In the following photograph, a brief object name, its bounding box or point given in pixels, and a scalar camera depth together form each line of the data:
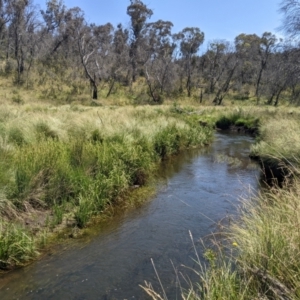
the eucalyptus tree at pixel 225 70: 40.50
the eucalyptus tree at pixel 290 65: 20.22
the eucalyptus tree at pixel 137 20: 48.84
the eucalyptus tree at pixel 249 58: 49.34
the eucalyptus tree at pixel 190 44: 47.17
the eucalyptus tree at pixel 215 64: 43.72
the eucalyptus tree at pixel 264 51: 46.31
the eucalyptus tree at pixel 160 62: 39.32
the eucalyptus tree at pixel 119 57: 39.53
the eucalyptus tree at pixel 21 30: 35.25
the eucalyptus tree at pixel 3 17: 36.72
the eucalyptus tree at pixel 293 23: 21.25
